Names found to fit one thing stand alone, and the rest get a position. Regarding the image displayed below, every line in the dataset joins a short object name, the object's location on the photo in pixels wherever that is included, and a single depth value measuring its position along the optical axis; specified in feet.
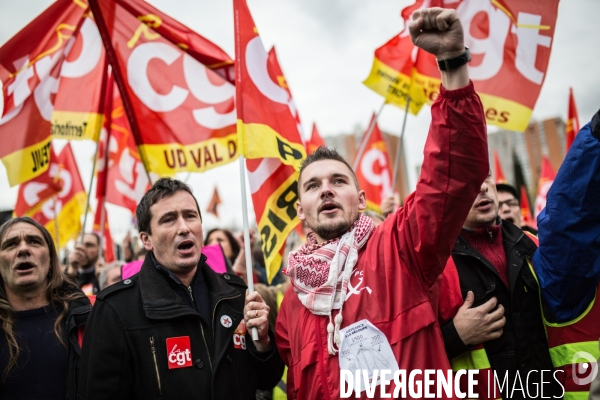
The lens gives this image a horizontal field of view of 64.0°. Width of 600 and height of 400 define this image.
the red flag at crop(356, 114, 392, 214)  27.18
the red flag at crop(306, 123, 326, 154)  28.00
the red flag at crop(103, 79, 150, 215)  21.40
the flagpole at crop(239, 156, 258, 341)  8.66
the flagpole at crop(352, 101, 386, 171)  17.11
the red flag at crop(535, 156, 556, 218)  28.32
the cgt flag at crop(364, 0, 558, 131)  15.08
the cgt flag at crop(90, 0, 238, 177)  13.80
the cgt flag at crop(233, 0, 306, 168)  10.53
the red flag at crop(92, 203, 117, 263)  25.45
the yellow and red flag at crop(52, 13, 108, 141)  16.10
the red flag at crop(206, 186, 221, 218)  40.27
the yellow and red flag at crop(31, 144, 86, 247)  20.85
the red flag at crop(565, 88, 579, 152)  20.53
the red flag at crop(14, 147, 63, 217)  15.80
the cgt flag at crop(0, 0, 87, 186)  14.64
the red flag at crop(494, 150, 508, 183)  31.85
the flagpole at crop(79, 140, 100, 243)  16.58
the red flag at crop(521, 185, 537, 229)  27.24
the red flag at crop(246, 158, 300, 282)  10.68
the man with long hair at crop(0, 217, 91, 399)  8.45
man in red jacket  5.91
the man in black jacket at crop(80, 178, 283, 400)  7.55
